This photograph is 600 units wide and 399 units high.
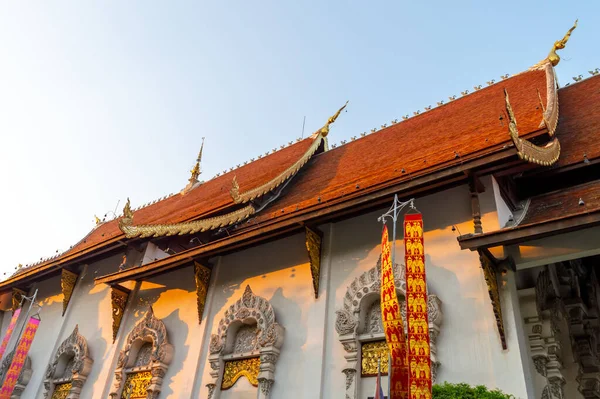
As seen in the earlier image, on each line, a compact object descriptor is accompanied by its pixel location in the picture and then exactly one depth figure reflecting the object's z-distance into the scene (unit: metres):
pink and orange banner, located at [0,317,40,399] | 8.82
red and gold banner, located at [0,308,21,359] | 9.62
